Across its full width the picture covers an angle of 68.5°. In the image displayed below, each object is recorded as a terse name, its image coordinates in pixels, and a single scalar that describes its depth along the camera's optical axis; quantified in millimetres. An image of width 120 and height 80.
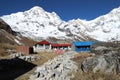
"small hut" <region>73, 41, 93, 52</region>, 31938
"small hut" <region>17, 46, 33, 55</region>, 31323
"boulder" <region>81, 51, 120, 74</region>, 13758
